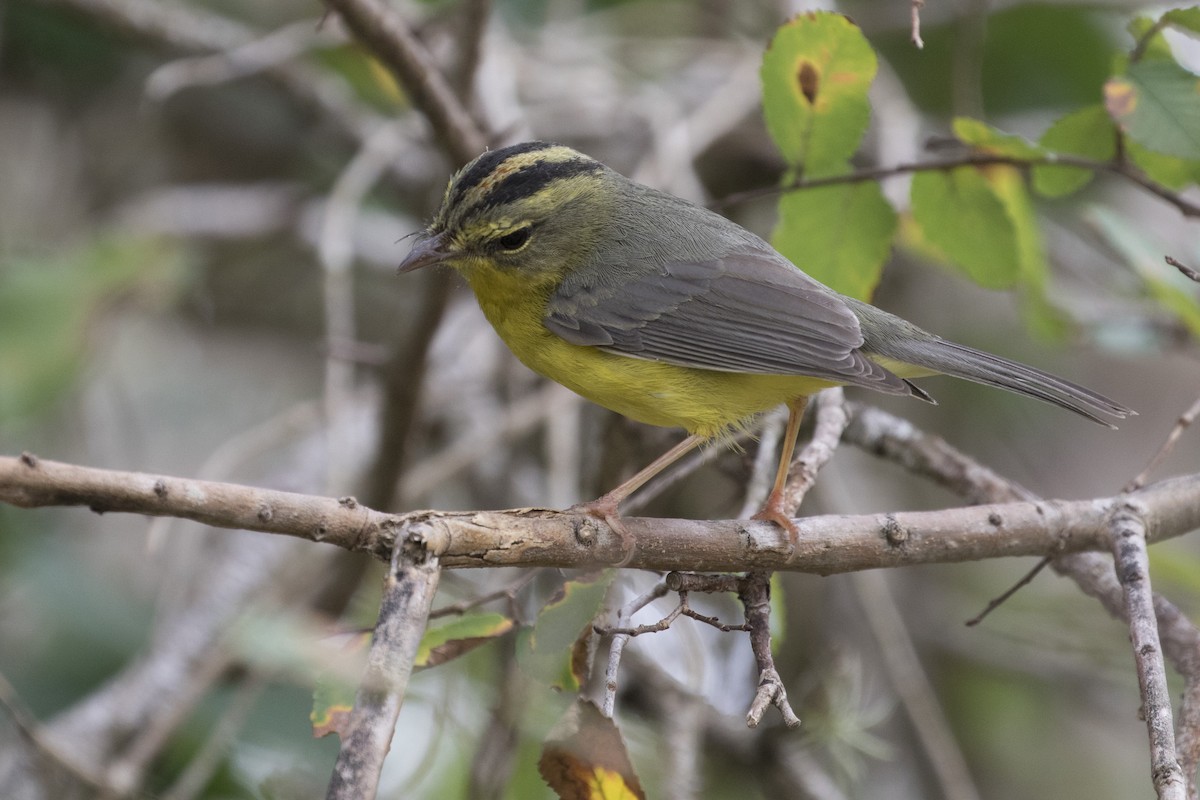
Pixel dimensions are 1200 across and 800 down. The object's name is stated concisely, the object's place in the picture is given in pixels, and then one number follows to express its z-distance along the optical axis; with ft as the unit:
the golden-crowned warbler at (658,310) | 18.66
